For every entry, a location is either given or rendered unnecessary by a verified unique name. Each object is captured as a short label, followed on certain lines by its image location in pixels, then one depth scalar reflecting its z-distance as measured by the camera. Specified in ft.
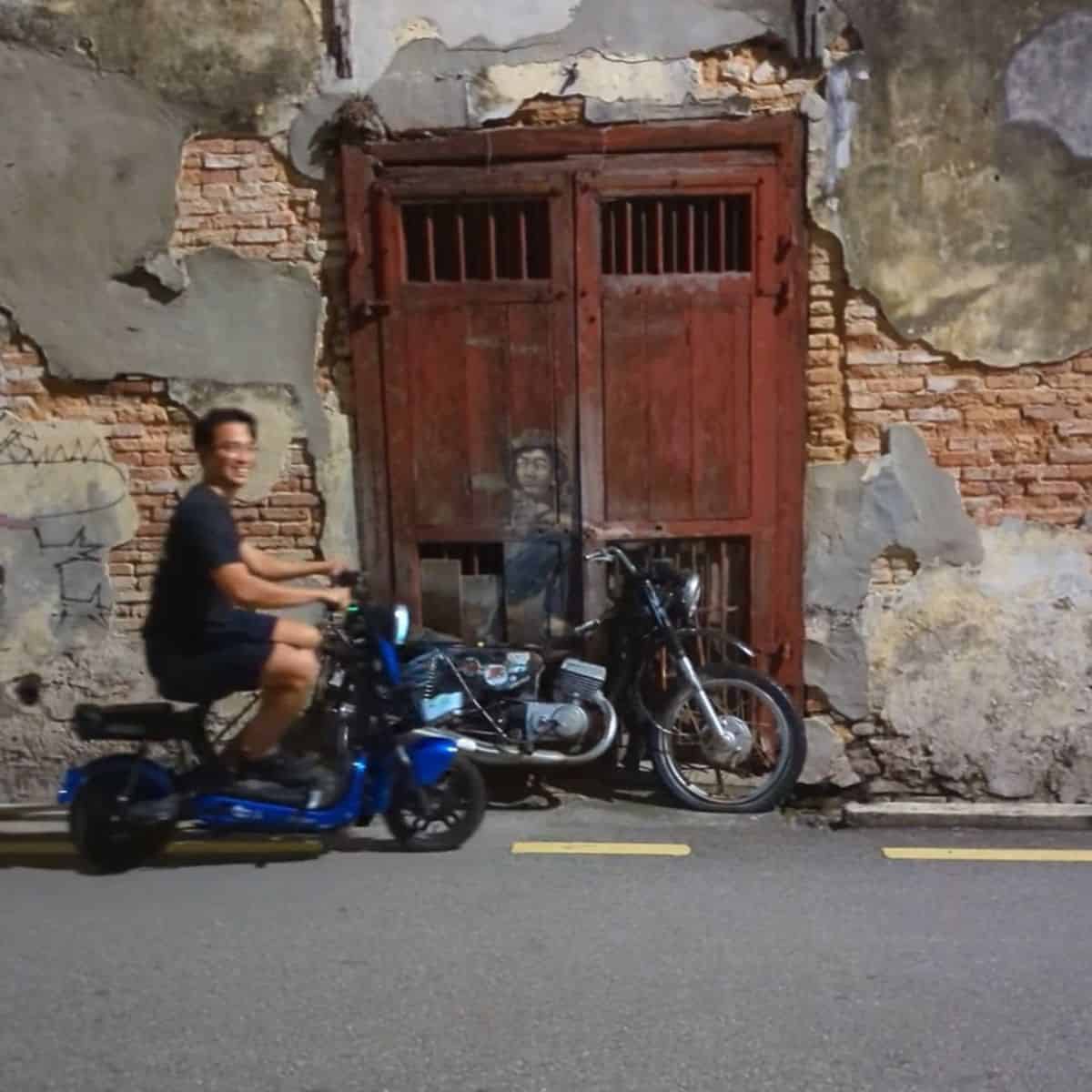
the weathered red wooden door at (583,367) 20.88
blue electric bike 17.69
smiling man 16.79
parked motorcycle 20.26
